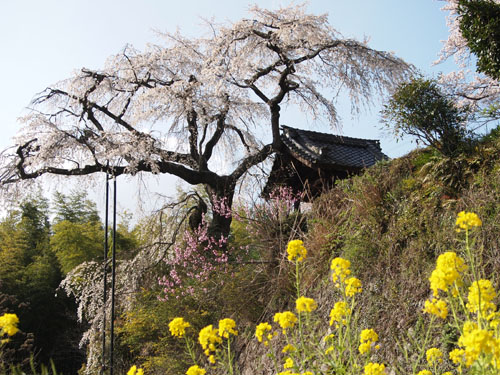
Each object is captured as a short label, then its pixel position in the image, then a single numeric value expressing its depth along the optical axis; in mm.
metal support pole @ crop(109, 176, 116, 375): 7061
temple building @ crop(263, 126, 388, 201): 10312
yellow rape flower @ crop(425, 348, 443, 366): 2623
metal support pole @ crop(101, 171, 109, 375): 8078
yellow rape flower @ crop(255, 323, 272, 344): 2606
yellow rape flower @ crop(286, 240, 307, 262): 2898
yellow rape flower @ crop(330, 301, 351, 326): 2693
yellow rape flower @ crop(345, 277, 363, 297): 2706
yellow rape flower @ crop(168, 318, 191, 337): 2717
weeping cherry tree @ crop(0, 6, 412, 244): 10445
